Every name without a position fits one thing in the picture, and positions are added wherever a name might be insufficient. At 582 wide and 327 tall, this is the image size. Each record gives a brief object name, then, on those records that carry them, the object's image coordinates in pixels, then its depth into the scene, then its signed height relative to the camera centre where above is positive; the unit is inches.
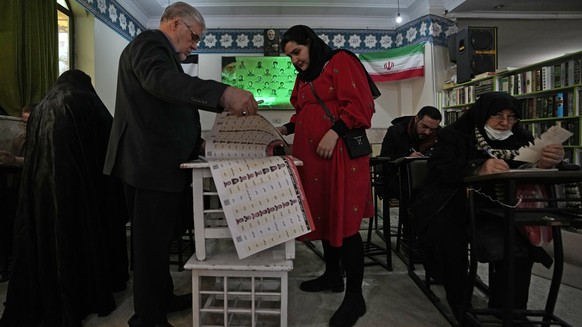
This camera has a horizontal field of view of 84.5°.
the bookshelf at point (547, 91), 127.3 +28.9
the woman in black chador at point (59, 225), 55.5 -11.1
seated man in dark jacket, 101.7 +7.0
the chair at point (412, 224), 66.3 -18.3
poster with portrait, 201.6 +52.6
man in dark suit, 45.8 +1.4
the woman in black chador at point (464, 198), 54.4 -7.5
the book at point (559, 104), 132.2 +22.0
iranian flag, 191.6 +59.6
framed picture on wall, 203.6 +74.7
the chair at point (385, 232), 86.5 -20.7
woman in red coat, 54.4 +1.8
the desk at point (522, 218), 42.4 -9.0
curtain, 104.0 +39.0
